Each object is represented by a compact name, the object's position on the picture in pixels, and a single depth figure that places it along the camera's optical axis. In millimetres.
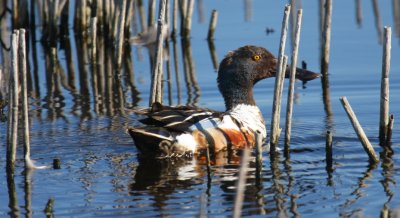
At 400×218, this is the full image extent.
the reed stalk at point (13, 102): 15629
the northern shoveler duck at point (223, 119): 18469
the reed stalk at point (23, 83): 15883
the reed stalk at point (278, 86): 17081
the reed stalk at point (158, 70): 19172
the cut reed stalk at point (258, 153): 15385
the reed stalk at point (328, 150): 17141
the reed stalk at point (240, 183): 10492
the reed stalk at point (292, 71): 17250
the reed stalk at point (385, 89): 17359
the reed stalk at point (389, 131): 18344
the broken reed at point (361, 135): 16797
